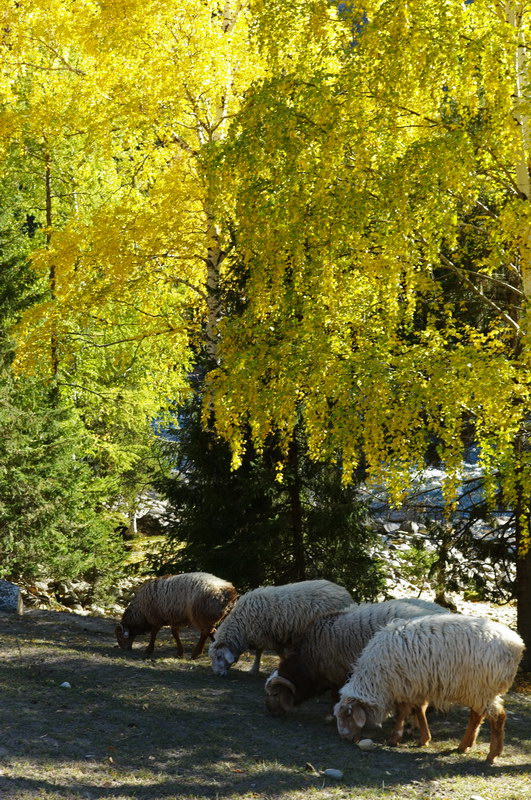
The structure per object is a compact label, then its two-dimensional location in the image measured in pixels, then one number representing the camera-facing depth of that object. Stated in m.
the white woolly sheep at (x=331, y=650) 8.28
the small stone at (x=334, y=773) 6.50
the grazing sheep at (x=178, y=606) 10.28
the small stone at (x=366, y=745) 7.23
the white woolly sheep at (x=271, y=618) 9.38
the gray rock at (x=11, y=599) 11.55
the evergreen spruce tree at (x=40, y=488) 14.91
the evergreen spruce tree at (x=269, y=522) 11.77
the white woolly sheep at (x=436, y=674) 7.17
